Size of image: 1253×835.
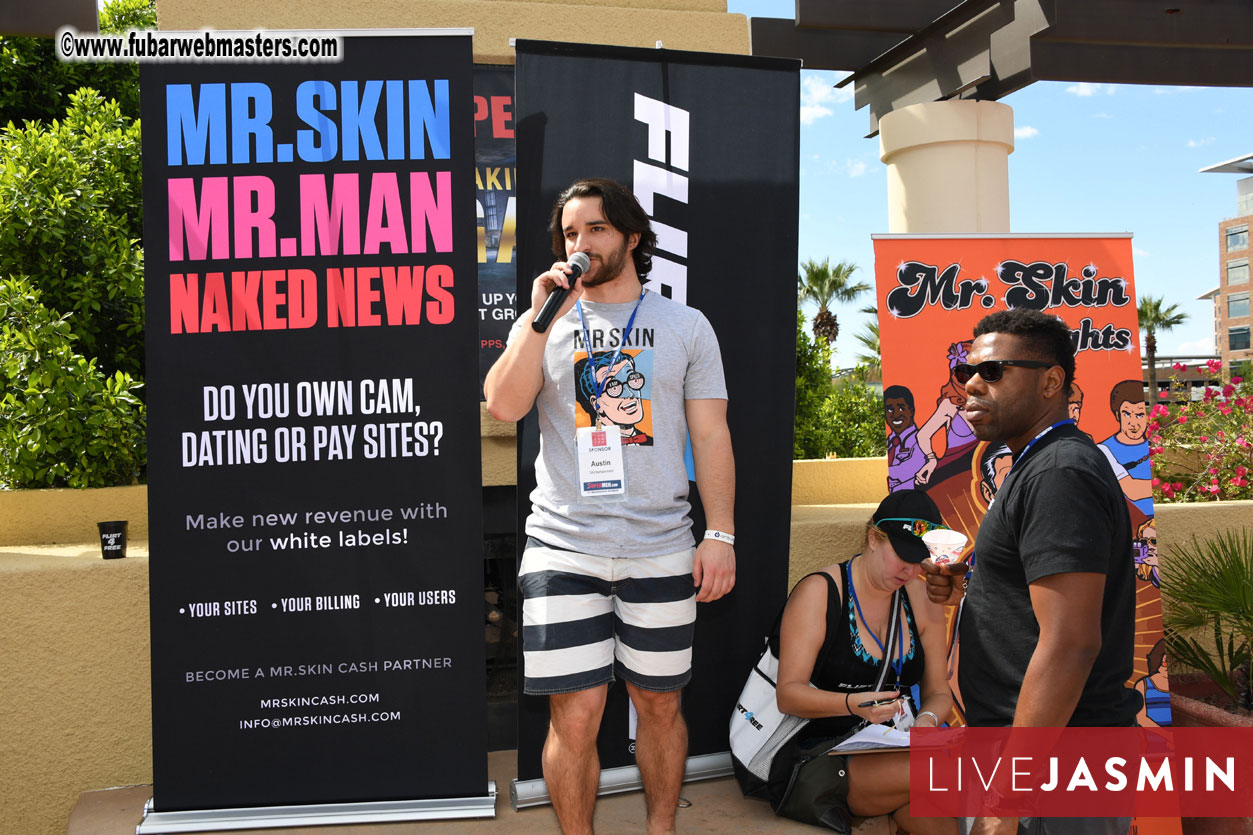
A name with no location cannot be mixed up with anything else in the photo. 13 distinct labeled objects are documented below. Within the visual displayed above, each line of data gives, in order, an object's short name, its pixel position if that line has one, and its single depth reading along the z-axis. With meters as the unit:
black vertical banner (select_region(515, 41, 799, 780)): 3.15
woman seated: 2.81
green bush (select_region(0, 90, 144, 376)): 4.59
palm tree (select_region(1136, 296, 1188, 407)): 41.75
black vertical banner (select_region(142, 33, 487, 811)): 2.96
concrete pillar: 5.72
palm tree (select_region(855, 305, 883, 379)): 24.67
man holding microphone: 2.56
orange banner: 3.44
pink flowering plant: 5.07
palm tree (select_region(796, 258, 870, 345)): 28.16
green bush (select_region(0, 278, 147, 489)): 3.99
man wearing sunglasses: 1.61
